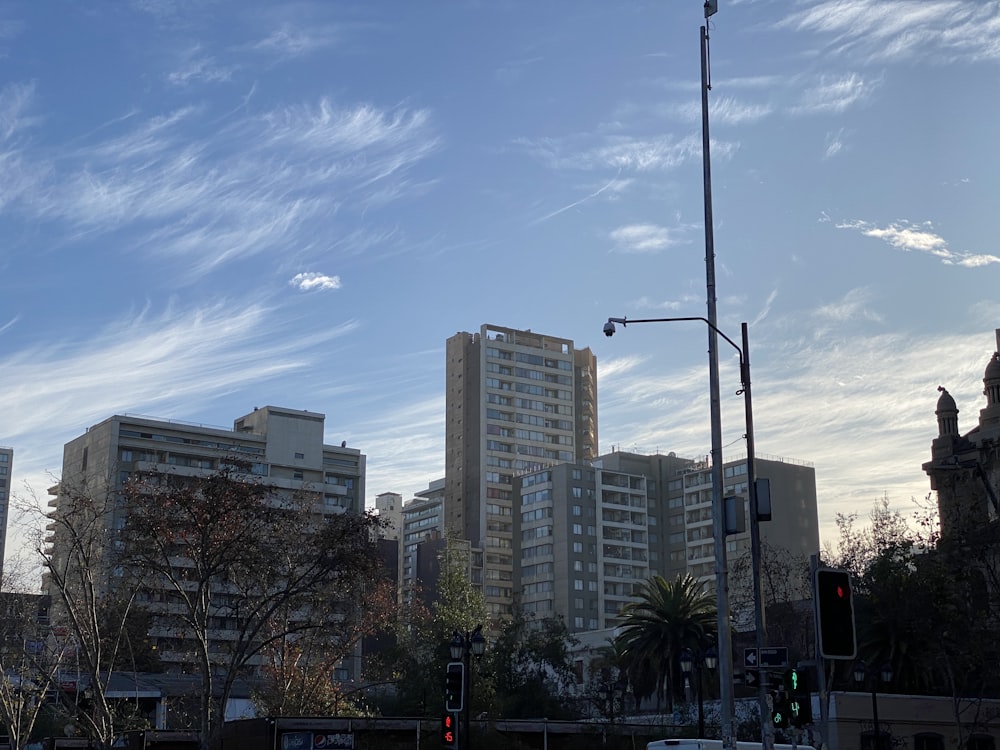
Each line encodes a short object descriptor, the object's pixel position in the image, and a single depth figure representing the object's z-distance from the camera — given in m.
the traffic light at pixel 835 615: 12.09
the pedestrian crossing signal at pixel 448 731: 28.27
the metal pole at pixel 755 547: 19.22
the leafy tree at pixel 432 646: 59.97
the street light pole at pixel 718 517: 18.89
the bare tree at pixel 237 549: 36.50
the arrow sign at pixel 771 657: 18.73
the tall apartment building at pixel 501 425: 152.50
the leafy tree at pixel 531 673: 63.81
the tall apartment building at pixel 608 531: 136.00
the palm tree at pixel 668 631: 59.56
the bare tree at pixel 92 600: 34.12
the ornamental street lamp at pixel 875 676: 39.70
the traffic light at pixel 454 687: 28.28
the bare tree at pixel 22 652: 42.69
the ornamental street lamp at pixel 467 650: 30.72
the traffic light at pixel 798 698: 17.06
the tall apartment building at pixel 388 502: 192.85
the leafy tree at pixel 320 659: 42.88
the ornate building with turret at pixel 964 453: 67.88
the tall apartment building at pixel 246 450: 114.12
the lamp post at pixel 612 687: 54.12
